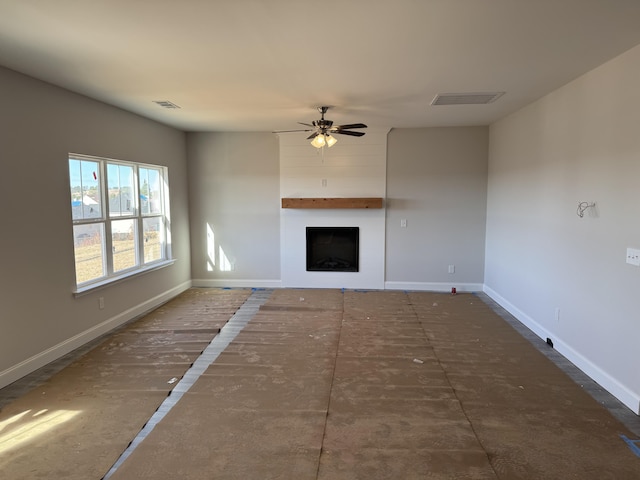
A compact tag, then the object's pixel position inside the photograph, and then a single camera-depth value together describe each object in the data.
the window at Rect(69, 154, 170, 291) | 3.86
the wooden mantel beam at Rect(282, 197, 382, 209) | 5.73
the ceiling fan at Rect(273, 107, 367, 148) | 4.06
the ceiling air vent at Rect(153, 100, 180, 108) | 4.02
